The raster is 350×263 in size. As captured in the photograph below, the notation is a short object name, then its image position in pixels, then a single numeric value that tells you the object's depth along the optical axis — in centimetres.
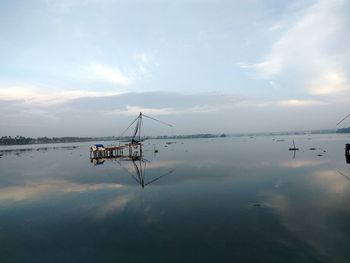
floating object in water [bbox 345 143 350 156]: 4388
